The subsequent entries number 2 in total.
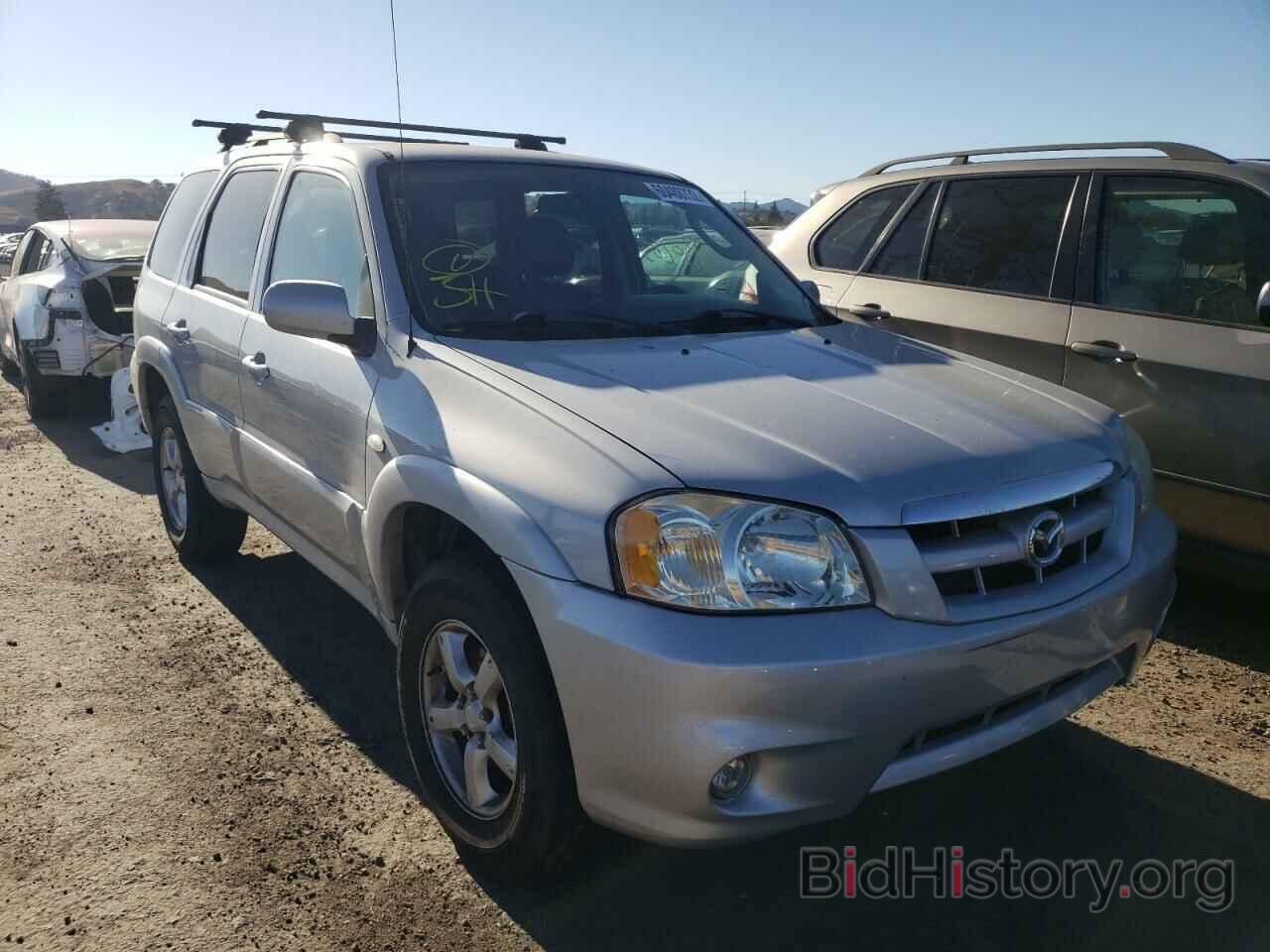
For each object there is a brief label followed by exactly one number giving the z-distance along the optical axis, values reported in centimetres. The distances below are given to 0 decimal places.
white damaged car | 806
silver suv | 207
